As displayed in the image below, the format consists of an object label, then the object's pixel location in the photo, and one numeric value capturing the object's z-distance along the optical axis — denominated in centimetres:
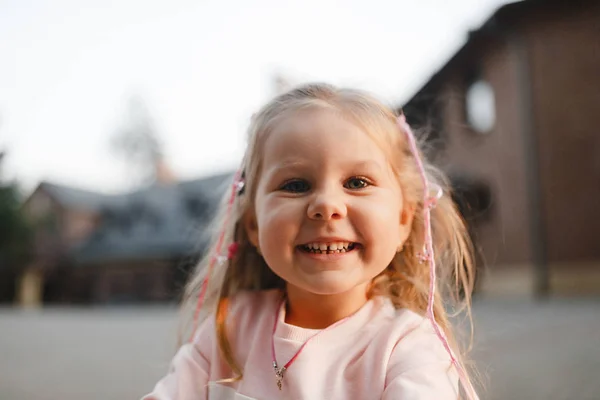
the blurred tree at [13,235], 1462
